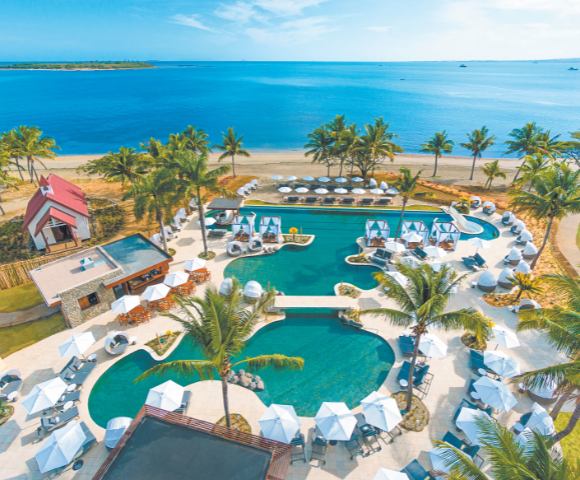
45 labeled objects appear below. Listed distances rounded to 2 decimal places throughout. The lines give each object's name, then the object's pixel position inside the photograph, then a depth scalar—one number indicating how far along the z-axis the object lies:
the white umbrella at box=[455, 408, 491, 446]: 13.59
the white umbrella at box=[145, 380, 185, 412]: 14.82
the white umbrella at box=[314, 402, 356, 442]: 13.50
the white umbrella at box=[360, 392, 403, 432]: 13.77
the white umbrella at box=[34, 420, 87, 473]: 12.74
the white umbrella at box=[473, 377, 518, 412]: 14.78
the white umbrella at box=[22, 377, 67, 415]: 14.76
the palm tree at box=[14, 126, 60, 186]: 41.22
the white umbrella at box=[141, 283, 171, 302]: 21.45
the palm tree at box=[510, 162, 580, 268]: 23.11
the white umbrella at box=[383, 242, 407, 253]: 27.67
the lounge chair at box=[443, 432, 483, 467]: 13.48
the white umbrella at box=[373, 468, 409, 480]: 11.86
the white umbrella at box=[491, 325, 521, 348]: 18.06
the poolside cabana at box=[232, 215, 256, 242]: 31.78
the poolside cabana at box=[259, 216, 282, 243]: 31.66
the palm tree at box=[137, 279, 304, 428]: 11.62
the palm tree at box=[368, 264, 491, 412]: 12.78
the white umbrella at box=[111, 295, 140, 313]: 20.44
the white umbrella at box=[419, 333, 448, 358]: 17.38
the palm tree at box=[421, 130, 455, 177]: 48.55
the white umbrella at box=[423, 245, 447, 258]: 26.88
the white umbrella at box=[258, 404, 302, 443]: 13.38
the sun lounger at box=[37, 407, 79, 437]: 14.88
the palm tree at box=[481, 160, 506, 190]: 44.88
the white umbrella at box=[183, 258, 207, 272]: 24.88
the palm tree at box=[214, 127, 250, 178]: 47.83
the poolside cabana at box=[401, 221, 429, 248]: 30.33
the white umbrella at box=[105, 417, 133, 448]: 13.84
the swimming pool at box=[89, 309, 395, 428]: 16.69
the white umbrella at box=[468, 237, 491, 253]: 28.28
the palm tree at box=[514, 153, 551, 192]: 32.62
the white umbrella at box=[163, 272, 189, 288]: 22.94
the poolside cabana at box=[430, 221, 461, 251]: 30.52
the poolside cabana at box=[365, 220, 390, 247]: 30.78
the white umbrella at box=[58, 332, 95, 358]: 17.64
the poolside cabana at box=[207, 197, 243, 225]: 34.47
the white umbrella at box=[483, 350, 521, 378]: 16.44
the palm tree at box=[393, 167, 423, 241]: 27.62
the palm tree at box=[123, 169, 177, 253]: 25.23
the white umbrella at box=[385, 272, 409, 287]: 22.61
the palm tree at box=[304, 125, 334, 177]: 47.12
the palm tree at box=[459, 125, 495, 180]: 47.69
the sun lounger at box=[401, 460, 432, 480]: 12.65
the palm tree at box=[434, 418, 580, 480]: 7.92
